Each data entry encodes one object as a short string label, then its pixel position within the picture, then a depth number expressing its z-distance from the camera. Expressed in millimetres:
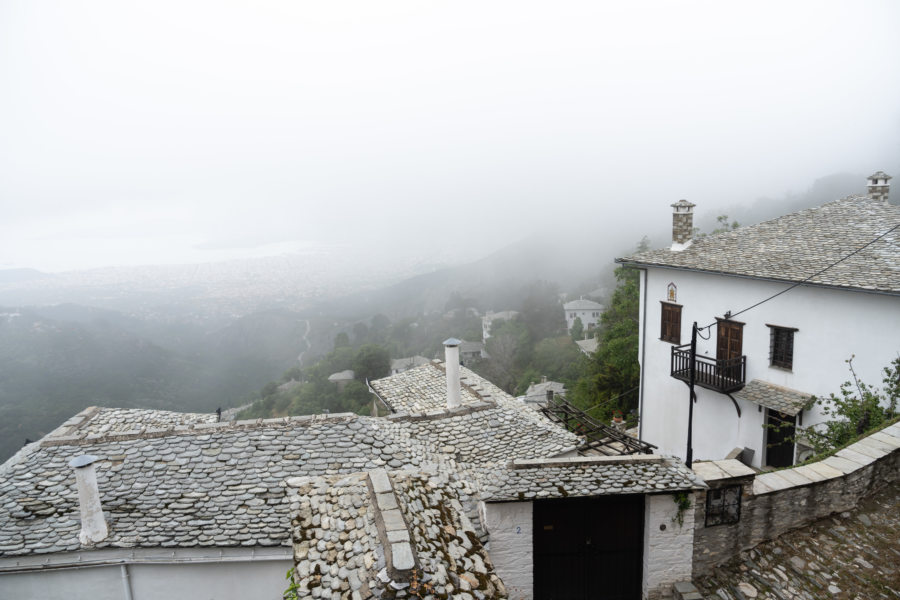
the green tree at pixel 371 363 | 62312
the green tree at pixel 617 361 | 24531
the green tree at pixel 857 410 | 9570
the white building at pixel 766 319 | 10562
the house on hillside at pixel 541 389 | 40006
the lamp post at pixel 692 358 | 8898
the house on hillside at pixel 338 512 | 4828
